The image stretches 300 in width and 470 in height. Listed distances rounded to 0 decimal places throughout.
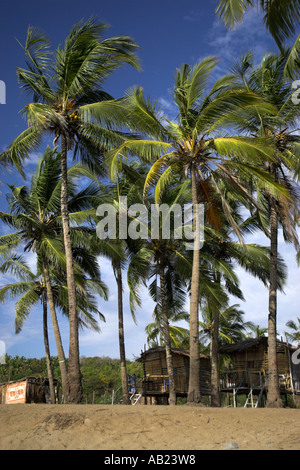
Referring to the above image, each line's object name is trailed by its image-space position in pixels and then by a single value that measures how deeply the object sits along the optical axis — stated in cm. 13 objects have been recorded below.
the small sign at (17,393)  1866
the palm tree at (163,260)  1991
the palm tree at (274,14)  876
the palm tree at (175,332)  2988
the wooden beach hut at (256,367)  2514
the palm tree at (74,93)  1468
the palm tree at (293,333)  4884
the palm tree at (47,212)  1878
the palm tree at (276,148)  1569
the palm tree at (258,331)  4688
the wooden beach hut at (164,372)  2669
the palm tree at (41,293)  2344
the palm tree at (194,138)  1359
